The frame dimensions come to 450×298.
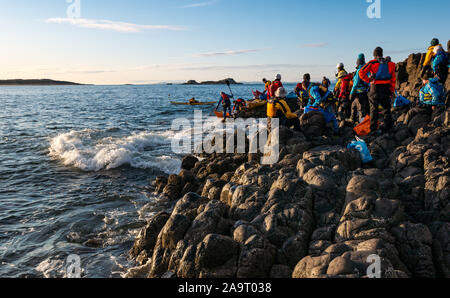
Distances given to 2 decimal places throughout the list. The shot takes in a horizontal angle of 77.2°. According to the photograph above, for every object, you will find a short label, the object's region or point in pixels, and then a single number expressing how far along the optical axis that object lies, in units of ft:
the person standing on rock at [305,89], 51.03
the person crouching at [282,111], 35.94
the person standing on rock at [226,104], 86.19
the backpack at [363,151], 27.89
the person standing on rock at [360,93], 36.50
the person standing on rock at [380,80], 31.94
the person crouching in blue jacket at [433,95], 35.35
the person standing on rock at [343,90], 44.86
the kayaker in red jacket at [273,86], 43.40
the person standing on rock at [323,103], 36.88
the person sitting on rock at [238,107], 97.13
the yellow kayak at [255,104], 95.18
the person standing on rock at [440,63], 41.16
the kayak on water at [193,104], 142.99
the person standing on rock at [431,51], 42.70
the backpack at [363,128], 35.01
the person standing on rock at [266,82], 67.82
